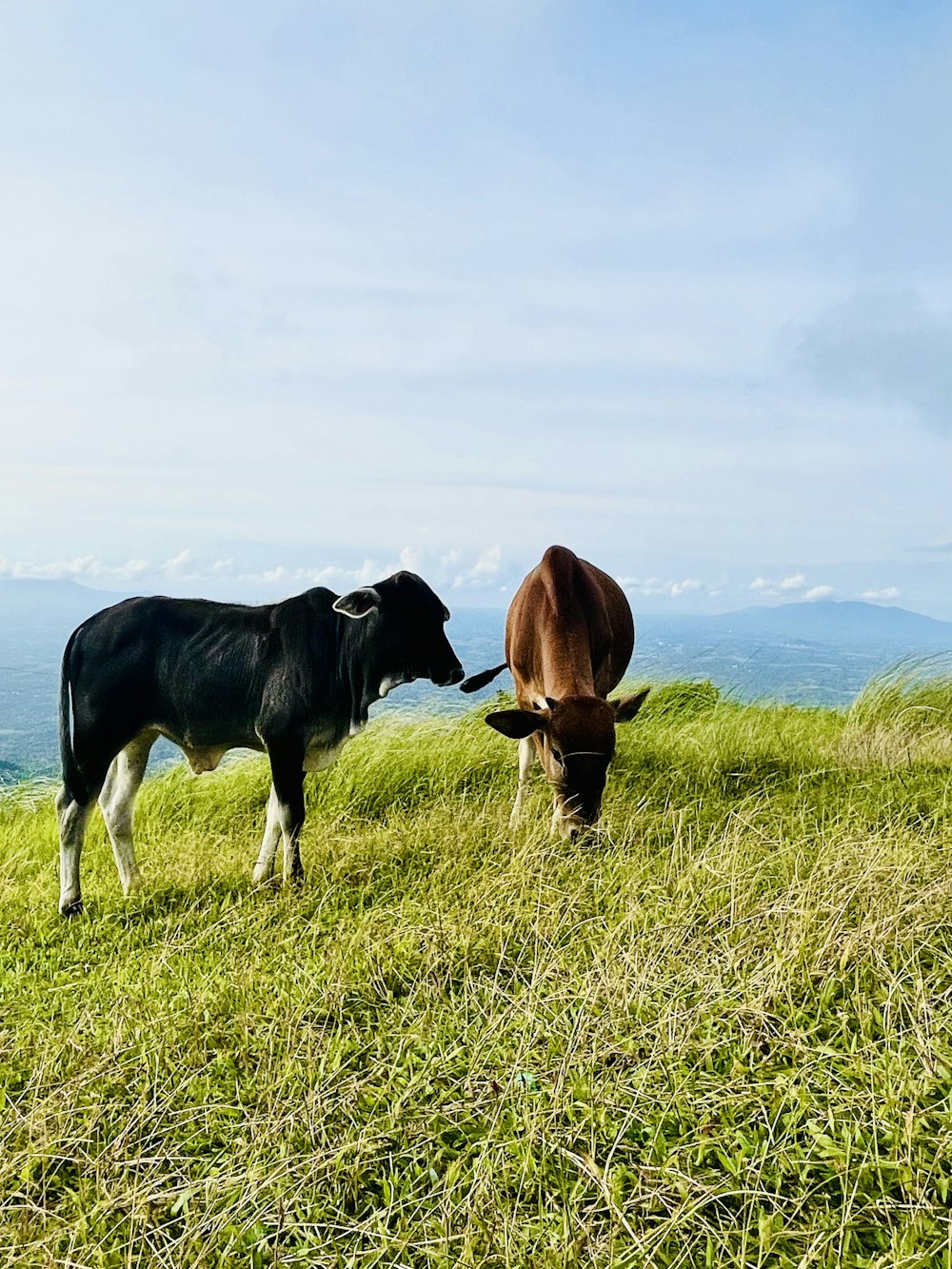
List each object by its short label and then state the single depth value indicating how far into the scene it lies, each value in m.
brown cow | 5.82
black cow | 5.57
